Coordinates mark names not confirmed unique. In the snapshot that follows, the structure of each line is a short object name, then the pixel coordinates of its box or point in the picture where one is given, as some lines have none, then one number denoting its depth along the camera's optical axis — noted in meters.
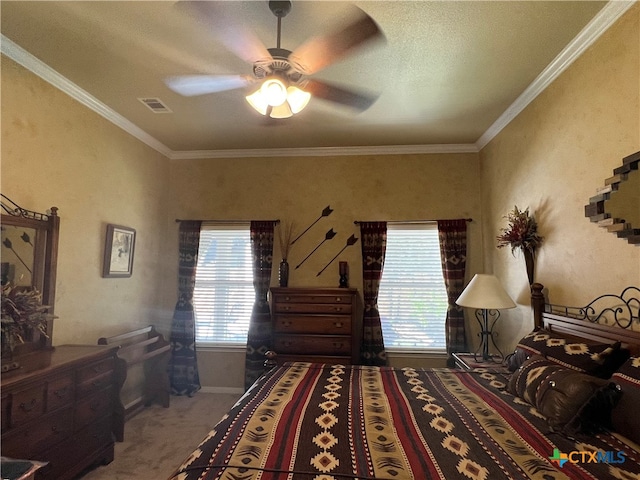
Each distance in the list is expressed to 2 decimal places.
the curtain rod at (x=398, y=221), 4.20
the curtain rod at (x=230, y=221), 4.39
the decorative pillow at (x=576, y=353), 1.77
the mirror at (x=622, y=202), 1.87
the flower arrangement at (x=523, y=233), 2.89
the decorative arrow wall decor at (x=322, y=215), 4.31
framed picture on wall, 3.37
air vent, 3.14
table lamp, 3.00
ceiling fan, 1.95
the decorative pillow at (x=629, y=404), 1.47
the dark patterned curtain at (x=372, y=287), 4.00
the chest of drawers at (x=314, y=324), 3.73
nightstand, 2.90
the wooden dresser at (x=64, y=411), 1.98
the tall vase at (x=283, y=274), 4.11
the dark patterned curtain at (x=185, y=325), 4.19
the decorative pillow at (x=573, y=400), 1.56
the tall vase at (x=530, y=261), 2.94
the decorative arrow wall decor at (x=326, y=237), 4.29
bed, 1.29
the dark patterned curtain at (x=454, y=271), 3.95
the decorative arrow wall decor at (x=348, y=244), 4.26
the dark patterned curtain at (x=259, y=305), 4.09
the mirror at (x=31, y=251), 2.37
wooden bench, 3.41
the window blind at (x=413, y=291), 4.13
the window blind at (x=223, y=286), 4.36
